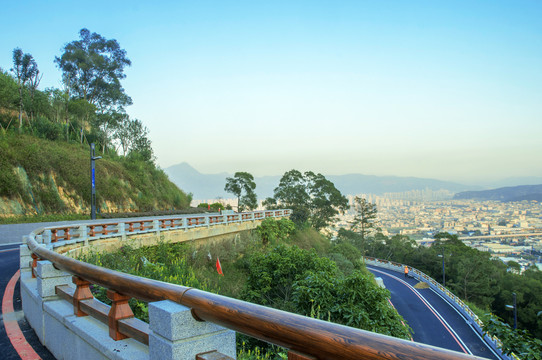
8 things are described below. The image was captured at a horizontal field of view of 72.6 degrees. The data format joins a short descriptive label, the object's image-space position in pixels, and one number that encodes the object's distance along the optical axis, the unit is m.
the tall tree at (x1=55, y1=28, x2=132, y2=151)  47.25
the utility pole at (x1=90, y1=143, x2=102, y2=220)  21.87
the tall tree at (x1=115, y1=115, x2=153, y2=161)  45.06
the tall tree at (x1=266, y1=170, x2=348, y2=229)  56.47
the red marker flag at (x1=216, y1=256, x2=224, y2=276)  17.97
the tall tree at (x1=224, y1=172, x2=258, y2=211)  50.38
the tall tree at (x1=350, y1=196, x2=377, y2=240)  66.25
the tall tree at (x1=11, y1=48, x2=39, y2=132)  35.03
